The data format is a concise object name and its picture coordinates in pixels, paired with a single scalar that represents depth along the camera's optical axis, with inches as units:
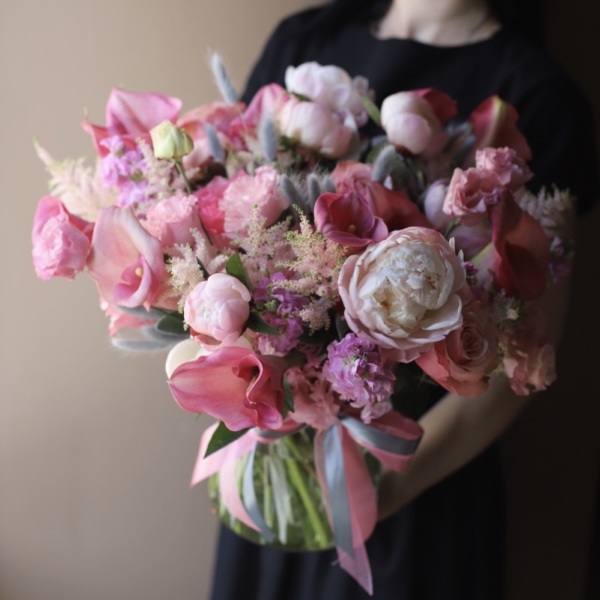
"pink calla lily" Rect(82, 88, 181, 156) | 25.4
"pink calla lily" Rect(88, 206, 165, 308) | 19.5
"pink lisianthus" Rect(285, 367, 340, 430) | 23.2
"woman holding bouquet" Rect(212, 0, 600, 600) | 31.4
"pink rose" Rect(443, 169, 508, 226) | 21.2
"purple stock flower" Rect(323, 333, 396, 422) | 19.0
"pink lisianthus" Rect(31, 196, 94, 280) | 20.3
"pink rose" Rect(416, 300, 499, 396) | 18.8
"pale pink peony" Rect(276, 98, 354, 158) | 24.0
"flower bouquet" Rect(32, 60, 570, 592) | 18.3
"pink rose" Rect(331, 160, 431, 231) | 20.8
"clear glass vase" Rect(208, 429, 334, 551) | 28.5
